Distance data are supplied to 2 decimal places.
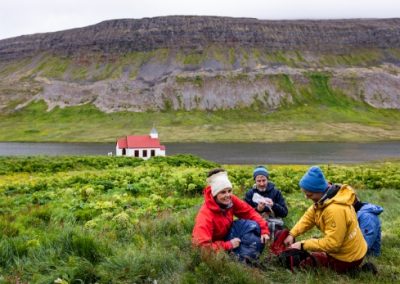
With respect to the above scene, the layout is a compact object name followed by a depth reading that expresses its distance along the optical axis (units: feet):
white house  264.31
